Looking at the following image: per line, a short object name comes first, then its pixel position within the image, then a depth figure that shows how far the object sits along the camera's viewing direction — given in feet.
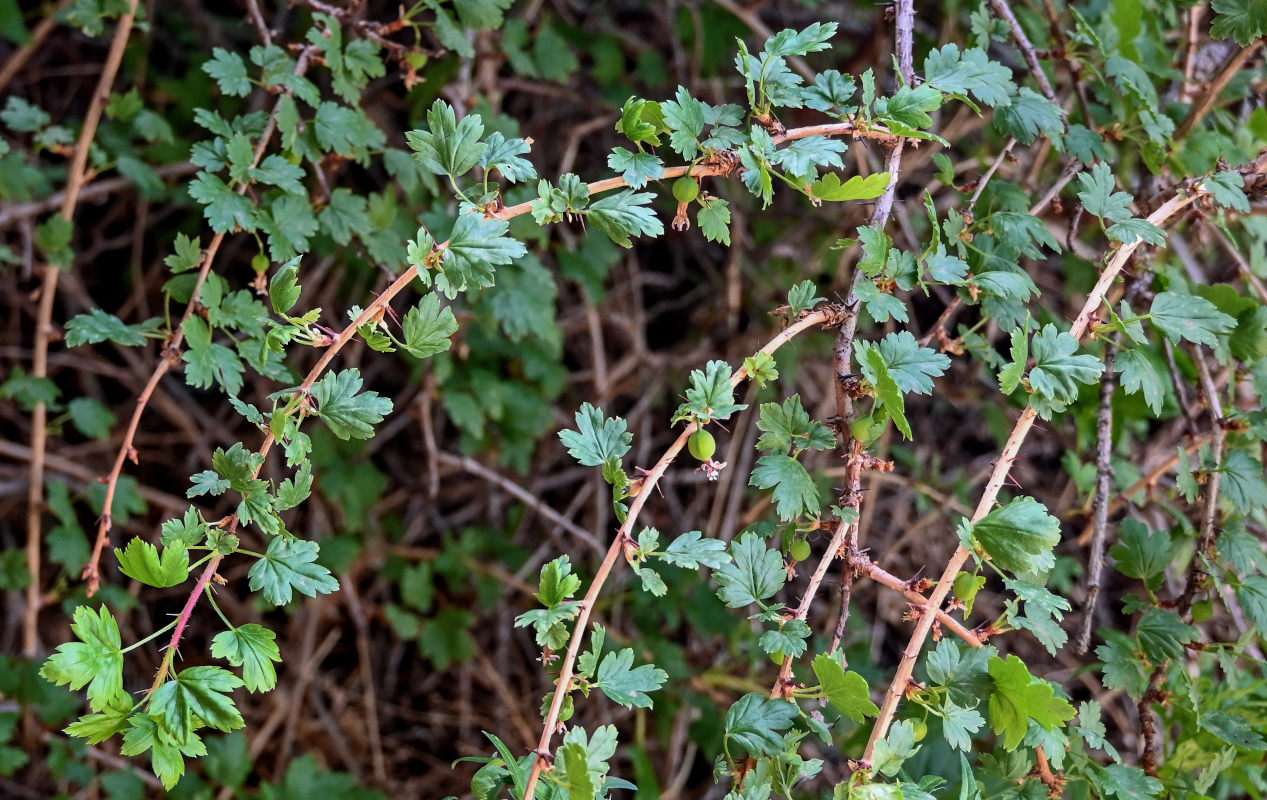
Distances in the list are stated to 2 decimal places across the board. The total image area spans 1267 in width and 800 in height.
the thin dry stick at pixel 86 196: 4.74
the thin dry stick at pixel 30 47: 4.99
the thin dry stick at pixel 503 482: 4.87
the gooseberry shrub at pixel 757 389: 4.03
